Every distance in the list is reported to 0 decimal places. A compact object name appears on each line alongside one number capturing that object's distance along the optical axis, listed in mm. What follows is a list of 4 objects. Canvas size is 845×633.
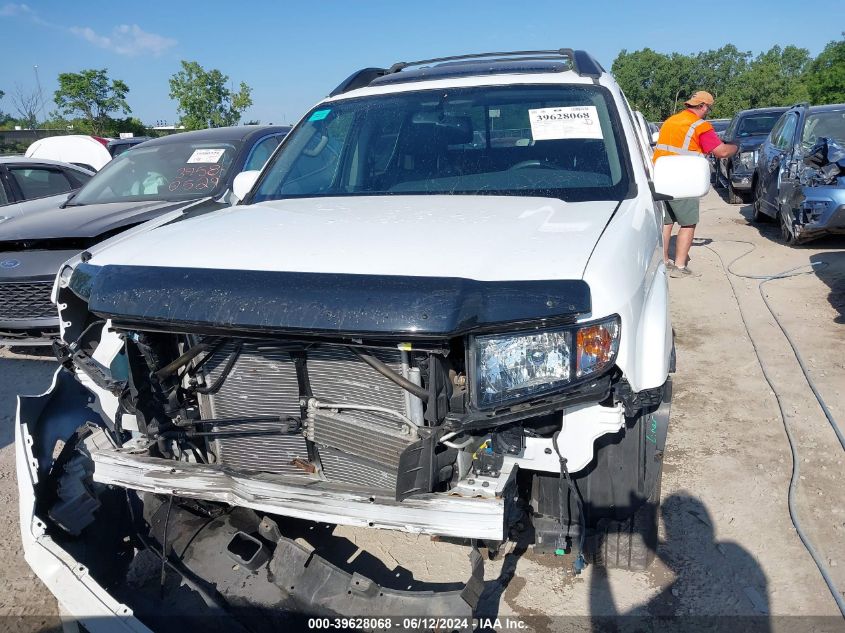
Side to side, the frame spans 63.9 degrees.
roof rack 3463
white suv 1877
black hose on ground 2568
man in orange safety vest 6844
